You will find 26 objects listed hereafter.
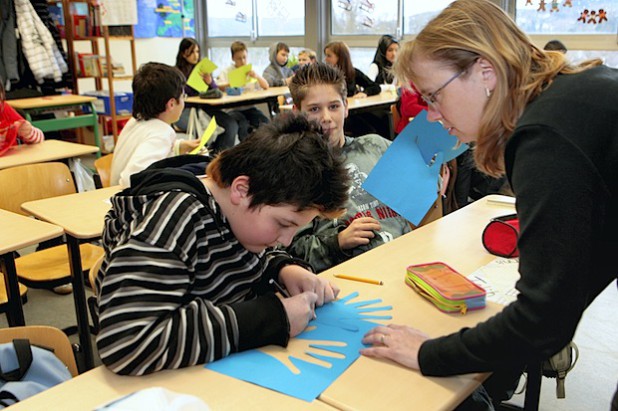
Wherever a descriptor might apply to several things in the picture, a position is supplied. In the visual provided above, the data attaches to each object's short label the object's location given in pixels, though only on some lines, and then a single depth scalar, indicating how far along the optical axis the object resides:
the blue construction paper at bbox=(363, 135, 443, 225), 1.62
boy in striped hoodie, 0.98
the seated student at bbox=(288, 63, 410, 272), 1.79
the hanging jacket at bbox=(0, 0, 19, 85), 5.71
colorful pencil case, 1.26
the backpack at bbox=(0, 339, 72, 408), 1.13
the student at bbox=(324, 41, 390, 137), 5.74
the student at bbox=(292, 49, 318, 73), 6.66
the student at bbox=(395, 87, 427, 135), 4.03
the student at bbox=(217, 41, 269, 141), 6.55
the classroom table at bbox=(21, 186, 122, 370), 2.11
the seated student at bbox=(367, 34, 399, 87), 6.35
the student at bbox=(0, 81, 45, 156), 3.12
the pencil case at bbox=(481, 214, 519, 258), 1.60
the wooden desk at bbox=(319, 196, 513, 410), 0.96
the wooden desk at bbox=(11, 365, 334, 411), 0.93
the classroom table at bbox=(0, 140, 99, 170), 2.98
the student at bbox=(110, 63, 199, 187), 2.79
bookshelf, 6.59
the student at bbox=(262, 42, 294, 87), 6.98
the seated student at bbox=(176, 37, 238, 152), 6.08
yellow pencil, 1.41
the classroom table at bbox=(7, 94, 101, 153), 5.05
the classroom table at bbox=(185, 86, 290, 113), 5.83
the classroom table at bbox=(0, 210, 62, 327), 1.90
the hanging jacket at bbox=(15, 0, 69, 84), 5.83
